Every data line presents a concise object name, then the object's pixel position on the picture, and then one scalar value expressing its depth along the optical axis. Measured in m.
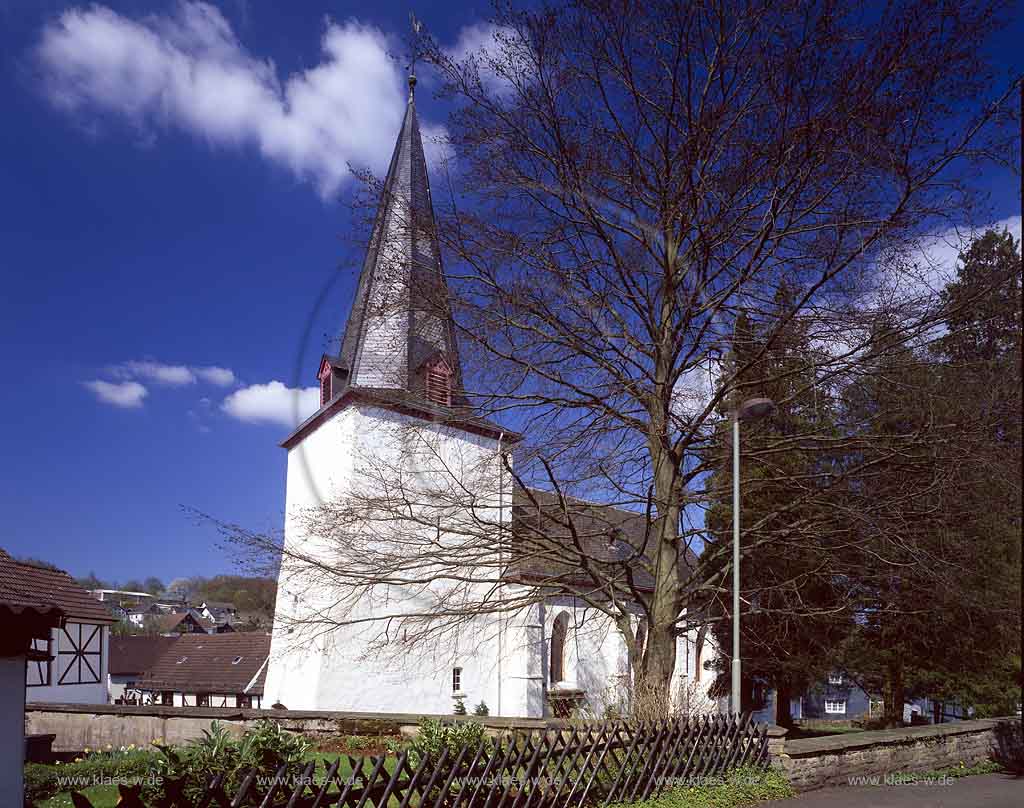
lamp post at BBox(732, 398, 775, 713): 10.93
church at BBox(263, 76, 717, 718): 12.41
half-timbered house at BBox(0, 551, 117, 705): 16.47
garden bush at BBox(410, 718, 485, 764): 9.55
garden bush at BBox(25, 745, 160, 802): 10.84
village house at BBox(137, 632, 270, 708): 37.12
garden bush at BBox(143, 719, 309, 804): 7.19
